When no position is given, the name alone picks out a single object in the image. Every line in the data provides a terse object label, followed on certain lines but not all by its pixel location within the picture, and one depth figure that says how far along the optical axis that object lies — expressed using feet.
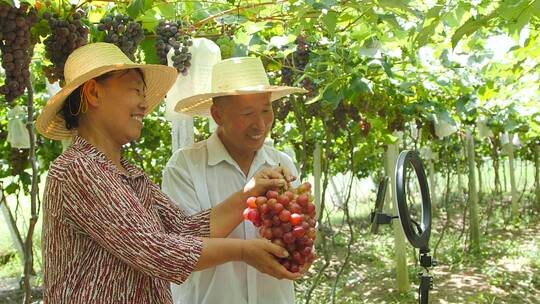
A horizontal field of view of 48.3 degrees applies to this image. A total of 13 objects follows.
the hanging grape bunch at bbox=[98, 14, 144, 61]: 7.53
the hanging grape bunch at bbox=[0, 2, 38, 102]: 6.53
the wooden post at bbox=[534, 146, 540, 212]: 43.92
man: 7.32
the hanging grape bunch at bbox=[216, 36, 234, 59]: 9.77
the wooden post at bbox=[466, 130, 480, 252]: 29.37
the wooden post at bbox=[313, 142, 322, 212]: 27.63
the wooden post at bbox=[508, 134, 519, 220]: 39.70
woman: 4.99
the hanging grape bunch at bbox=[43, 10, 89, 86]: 7.04
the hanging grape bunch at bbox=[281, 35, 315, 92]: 13.08
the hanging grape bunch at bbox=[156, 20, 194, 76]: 8.12
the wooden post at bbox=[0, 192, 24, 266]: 13.54
